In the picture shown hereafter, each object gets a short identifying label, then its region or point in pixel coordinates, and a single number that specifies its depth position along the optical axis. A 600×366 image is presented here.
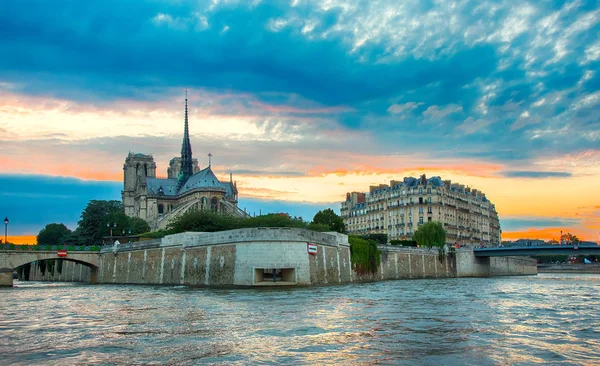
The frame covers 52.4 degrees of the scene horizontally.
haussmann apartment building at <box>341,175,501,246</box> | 117.81
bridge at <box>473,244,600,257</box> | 80.44
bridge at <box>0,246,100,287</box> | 62.75
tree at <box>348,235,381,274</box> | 61.43
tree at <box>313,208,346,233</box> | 100.38
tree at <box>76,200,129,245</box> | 106.81
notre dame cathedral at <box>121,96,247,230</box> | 125.56
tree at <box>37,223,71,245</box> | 153.25
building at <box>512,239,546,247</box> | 182.35
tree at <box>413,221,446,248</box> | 95.44
